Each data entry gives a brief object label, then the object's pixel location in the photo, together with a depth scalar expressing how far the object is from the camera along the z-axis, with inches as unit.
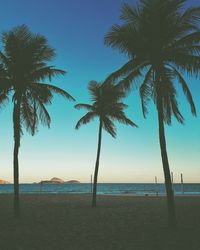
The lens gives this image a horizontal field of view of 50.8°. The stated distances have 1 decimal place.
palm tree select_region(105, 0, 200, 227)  330.5
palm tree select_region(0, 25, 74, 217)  426.8
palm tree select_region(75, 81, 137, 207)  595.0
